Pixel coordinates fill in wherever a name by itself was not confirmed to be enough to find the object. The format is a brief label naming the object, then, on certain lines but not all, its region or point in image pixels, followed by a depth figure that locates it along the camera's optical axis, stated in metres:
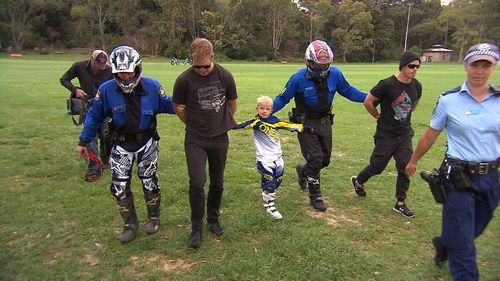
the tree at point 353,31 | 81.88
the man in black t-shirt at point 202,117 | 4.62
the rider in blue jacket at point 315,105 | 5.86
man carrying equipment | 7.20
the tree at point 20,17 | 72.44
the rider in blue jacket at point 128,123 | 4.65
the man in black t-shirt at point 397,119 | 5.69
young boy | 5.62
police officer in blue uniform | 3.60
